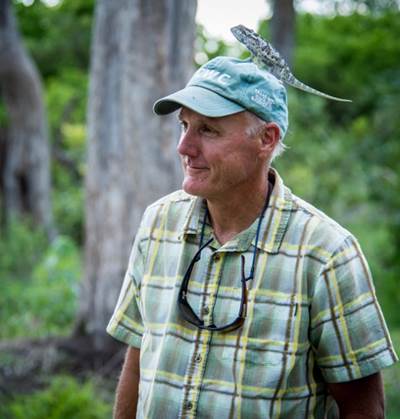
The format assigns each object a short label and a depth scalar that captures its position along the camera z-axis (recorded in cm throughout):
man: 226
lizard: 252
